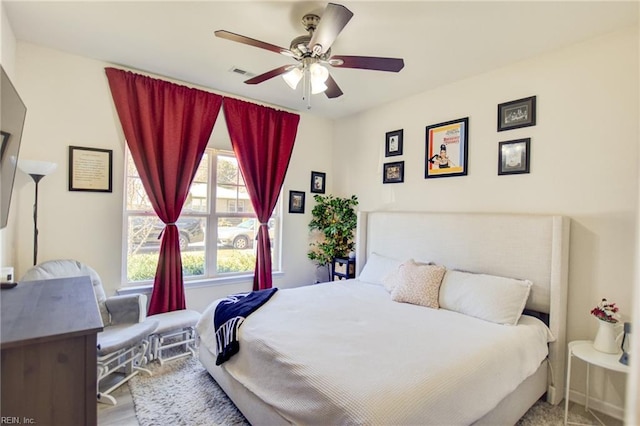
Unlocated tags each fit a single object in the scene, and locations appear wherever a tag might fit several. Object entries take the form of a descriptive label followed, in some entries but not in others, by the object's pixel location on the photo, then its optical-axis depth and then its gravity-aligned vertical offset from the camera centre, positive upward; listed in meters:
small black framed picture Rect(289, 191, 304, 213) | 4.24 +0.10
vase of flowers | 2.07 -0.75
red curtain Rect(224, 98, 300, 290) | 3.72 +0.66
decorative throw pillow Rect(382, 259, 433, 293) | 3.04 -0.66
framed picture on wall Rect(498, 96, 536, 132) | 2.66 +0.87
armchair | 2.33 -0.97
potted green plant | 4.20 -0.21
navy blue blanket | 2.10 -0.79
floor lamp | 2.37 +0.24
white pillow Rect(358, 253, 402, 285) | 3.35 -0.62
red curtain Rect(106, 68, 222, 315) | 3.03 +0.62
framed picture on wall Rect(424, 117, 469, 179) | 3.14 +0.66
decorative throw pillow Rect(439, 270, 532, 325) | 2.32 -0.65
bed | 1.45 -0.79
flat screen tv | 1.40 +0.33
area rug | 2.06 -1.39
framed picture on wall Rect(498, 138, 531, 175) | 2.70 +0.50
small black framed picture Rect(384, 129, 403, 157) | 3.73 +0.81
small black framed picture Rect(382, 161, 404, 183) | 3.72 +0.47
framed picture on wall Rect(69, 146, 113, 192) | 2.84 +0.32
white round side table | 1.93 -0.90
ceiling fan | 1.80 +1.01
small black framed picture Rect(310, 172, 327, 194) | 4.45 +0.39
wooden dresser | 1.01 -0.55
